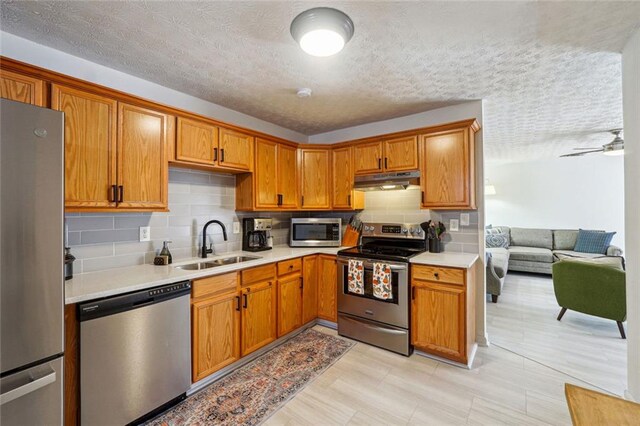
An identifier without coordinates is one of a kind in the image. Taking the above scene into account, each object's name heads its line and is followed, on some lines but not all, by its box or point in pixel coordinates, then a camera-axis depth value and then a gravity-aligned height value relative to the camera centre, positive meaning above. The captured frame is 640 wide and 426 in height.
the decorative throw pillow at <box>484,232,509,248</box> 5.91 -0.61
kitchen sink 2.48 -0.46
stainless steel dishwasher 1.54 -0.86
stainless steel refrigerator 1.13 -0.21
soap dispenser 2.32 -0.32
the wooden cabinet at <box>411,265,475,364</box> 2.35 -0.89
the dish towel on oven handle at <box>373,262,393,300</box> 2.64 -0.66
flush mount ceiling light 1.51 +1.04
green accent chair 2.84 -0.85
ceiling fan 3.85 +0.92
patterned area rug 1.82 -1.34
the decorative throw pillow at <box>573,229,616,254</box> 5.16 -0.58
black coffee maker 3.09 -0.23
